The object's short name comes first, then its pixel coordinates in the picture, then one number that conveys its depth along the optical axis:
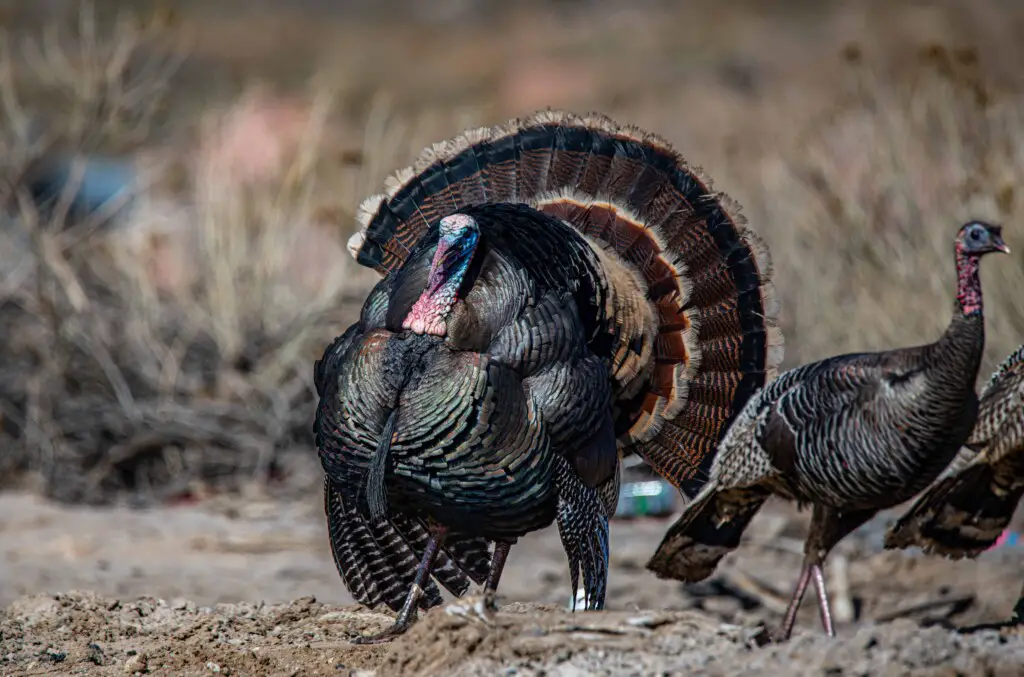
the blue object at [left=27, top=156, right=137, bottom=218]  21.64
